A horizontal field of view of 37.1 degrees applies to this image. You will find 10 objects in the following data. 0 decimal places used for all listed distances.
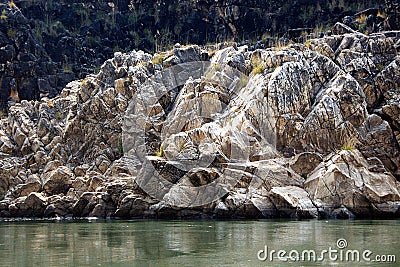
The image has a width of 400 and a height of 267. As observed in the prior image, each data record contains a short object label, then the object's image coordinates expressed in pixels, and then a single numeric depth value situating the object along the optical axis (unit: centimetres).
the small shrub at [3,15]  6109
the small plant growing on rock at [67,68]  6131
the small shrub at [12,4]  6288
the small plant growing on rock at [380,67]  3977
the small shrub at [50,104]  5049
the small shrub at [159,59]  4809
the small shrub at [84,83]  4826
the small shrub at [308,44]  4371
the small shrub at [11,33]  5959
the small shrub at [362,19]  4959
